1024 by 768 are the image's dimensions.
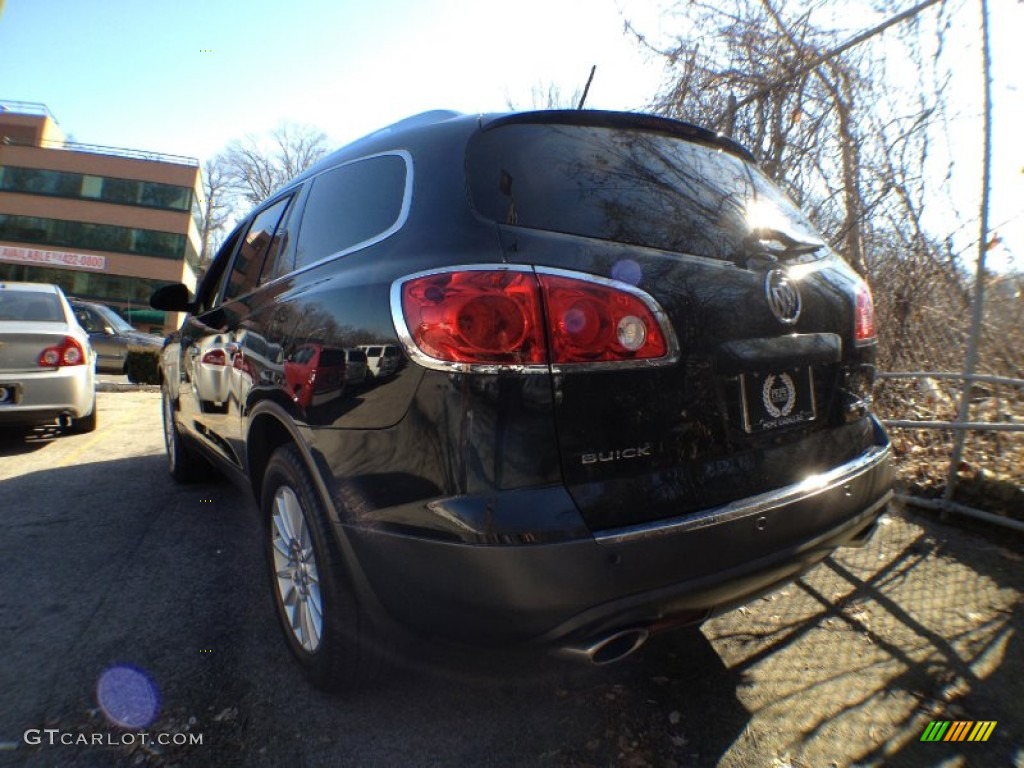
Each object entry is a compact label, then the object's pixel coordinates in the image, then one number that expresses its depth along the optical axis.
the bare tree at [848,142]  3.96
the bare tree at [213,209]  61.00
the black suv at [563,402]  1.47
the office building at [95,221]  39.50
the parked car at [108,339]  12.95
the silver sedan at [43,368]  5.38
